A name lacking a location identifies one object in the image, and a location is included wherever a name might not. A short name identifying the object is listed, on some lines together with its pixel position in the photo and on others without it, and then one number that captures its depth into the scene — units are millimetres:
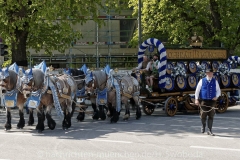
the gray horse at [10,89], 13008
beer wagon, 17125
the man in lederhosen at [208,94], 12414
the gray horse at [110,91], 15086
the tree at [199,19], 27406
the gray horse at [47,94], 12885
